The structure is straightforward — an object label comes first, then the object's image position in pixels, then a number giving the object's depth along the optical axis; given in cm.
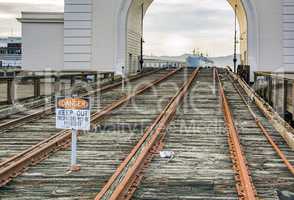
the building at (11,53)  7771
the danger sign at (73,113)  717
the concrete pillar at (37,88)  1715
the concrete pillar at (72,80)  2015
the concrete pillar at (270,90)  1663
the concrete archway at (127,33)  2838
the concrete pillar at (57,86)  1856
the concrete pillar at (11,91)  1421
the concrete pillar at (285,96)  1411
